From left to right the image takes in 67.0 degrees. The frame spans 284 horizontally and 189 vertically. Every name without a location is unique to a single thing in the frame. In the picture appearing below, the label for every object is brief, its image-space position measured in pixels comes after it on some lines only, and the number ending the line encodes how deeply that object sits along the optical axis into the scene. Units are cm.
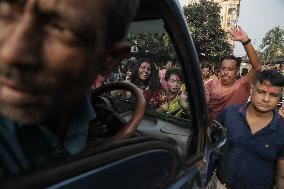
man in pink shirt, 245
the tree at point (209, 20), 1632
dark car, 65
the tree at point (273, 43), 3511
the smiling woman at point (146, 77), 110
